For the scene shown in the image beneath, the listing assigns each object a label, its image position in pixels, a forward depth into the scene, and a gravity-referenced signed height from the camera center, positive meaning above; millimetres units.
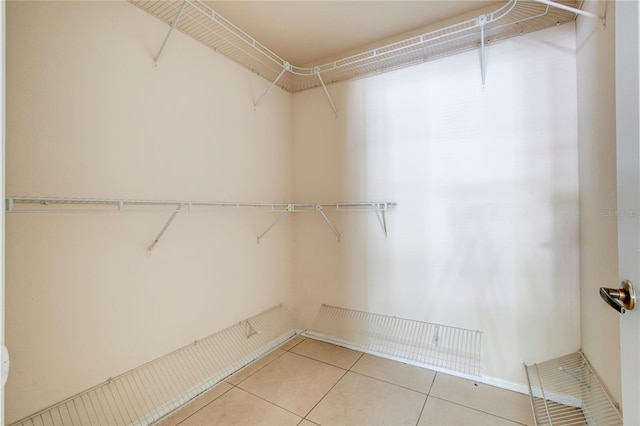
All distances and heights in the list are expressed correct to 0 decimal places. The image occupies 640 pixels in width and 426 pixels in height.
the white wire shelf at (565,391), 1468 -1059
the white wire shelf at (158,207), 1144 +42
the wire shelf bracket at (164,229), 1547 -86
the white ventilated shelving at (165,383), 1291 -955
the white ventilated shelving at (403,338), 1934 -998
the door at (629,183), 632 +57
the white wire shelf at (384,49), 1601 +1149
